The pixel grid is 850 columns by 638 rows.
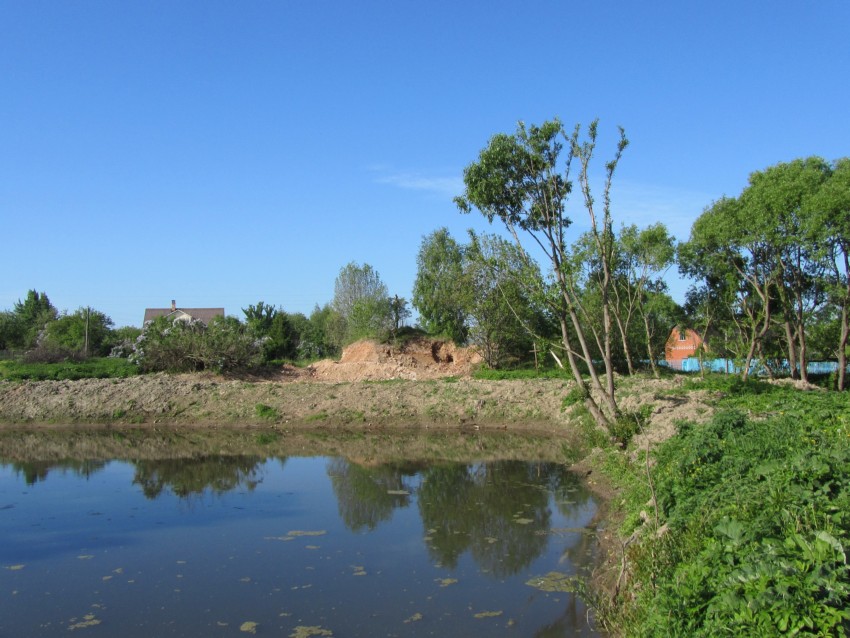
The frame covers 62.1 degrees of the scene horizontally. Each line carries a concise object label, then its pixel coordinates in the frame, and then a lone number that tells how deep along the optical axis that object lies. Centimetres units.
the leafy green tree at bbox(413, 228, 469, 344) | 4088
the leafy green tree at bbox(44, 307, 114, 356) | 5541
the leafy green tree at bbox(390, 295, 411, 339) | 4428
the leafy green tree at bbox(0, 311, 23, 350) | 6831
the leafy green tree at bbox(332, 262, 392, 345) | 4388
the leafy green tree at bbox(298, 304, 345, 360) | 5272
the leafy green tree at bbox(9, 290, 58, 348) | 6706
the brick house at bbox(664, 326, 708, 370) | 6788
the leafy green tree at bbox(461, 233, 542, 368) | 3641
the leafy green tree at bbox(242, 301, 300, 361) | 4947
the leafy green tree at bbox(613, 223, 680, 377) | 3019
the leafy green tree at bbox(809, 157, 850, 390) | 2503
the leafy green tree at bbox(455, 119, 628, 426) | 1551
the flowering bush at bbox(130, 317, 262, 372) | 3434
